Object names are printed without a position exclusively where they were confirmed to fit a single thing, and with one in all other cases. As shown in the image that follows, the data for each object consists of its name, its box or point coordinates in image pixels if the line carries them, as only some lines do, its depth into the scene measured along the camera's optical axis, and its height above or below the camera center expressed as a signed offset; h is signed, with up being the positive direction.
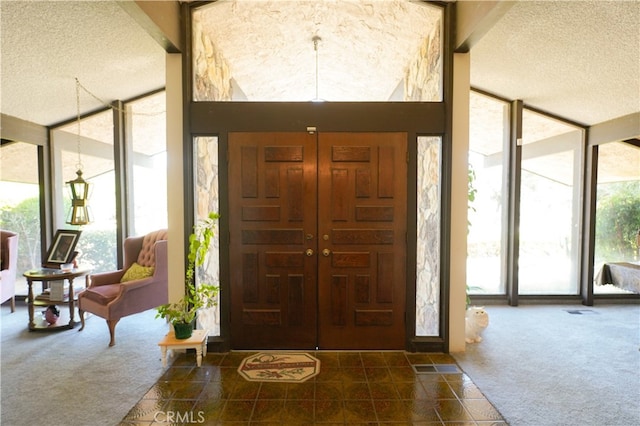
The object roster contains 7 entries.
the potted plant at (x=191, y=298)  2.80 -0.83
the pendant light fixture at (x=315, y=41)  3.42 +1.71
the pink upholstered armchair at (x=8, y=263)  4.07 -0.76
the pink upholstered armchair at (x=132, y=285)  3.32 -0.90
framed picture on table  3.99 -0.55
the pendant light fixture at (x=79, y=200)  3.44 +0.03
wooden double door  3.02 -0.34
